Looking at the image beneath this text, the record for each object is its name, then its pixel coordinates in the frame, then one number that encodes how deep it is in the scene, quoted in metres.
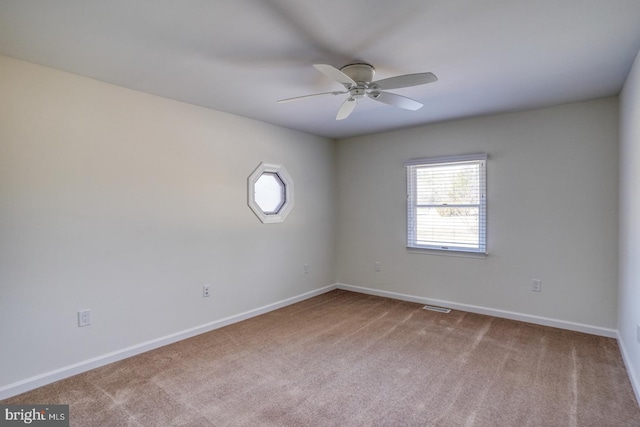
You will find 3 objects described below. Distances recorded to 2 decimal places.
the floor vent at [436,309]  4.09
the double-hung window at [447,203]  4.00
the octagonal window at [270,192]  4.02
